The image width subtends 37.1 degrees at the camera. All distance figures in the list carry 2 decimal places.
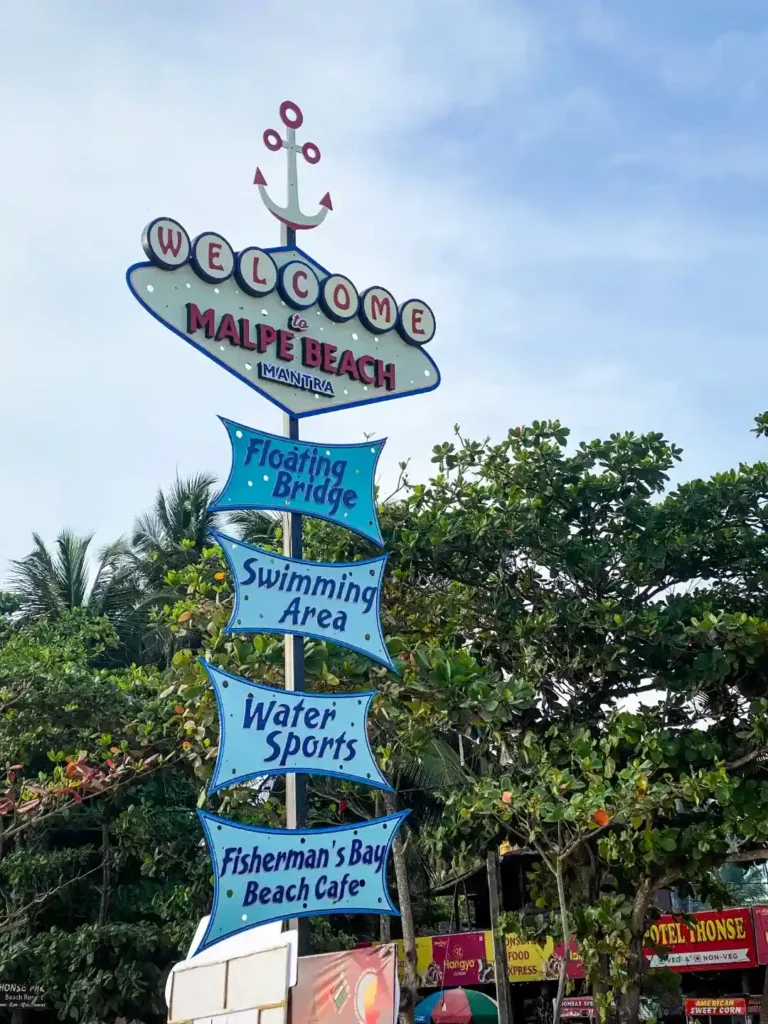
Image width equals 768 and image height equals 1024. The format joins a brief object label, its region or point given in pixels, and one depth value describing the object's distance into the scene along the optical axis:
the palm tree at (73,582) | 25.14
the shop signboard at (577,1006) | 20.92
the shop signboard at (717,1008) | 17.89
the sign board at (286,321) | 9.80
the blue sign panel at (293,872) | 8.34
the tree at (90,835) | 15.89
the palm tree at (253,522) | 22.91
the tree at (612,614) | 12.76
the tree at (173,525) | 24.31
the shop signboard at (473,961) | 21.70
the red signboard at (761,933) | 18.88
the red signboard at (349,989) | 7.34
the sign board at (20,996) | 17.33
